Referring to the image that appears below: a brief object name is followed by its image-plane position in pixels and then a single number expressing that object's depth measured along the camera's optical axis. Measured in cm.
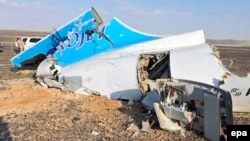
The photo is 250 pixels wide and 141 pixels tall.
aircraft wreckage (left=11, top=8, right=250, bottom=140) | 774
